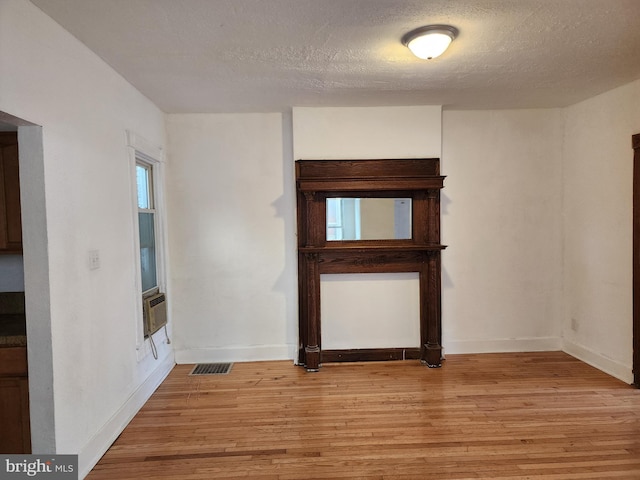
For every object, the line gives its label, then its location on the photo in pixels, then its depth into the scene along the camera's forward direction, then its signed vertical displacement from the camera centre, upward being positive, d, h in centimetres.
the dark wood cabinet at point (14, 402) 200 -91
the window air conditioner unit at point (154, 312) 325 -75
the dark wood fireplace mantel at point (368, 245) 362 -20
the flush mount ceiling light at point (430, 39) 218 +109
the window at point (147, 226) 345 +4
